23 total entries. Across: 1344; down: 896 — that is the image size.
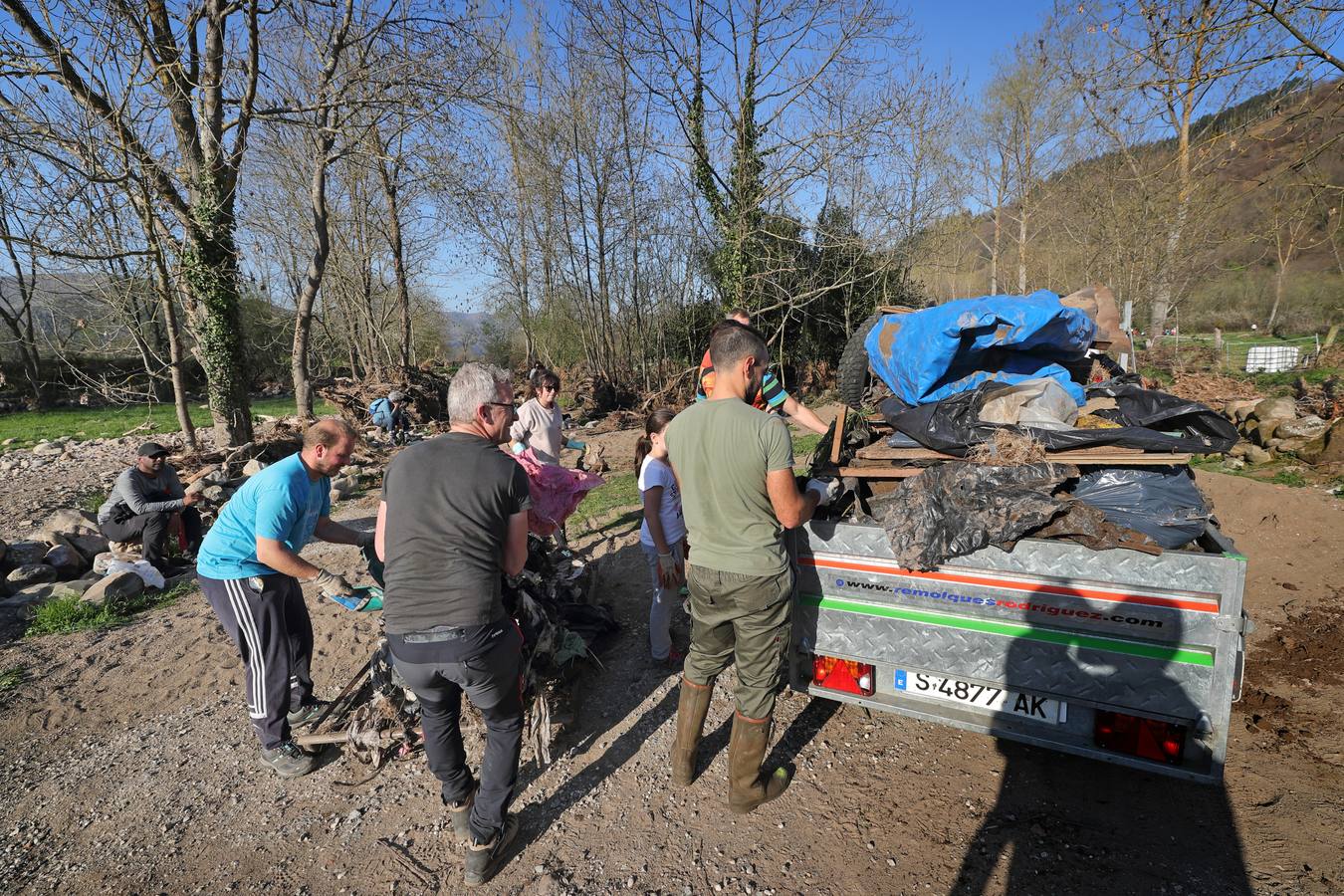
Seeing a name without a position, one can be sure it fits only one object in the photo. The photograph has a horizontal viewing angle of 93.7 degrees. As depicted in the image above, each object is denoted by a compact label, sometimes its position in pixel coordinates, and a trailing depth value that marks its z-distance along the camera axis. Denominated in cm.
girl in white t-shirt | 370
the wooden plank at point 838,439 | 345
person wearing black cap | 624
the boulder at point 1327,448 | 800
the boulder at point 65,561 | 660
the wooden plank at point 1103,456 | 273
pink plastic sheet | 397
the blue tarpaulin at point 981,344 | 353
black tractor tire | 544
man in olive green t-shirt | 265
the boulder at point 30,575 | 615
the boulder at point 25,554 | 659
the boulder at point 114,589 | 569
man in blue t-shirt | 308
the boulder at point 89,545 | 717
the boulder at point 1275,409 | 905
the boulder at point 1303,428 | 853
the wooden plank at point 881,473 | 309
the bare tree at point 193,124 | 804
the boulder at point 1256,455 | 873
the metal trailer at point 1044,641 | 233
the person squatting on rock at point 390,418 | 1428
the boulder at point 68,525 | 735
